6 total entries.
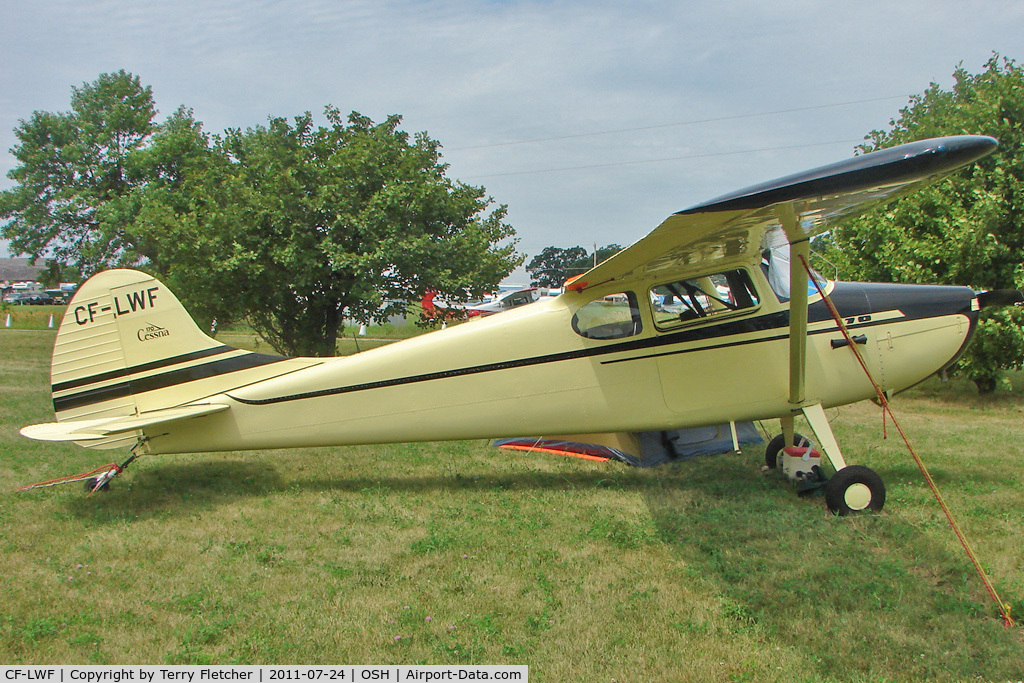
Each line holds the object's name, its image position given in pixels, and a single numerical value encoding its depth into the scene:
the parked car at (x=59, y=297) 60.65
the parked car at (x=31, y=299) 58.85
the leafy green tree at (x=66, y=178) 28.52
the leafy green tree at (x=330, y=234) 14.64
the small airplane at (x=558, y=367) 6.26
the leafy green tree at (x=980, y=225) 11.77
